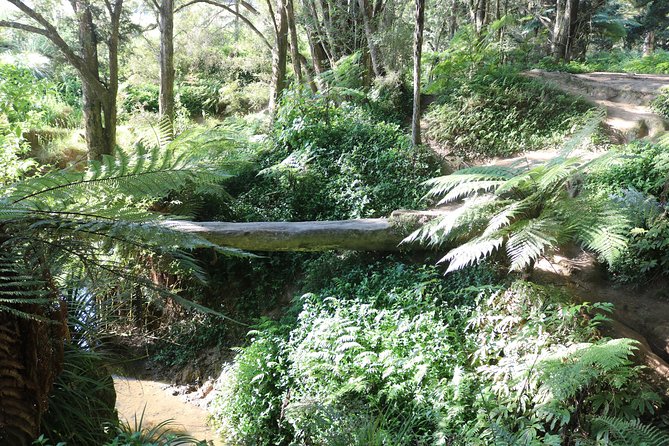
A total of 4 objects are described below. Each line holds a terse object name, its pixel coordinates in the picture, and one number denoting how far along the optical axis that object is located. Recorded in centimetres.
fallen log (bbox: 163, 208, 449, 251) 597
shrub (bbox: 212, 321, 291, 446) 498
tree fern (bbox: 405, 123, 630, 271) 407
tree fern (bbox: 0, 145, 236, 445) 221
